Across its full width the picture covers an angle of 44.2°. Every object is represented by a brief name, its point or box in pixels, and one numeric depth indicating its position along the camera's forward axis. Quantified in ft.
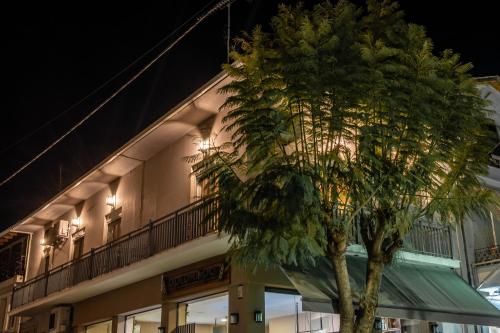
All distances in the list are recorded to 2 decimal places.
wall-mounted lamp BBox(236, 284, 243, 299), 46.50
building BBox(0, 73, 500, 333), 46.37
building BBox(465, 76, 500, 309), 53.98
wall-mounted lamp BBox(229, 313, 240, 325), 46.32
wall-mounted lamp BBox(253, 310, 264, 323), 45.93
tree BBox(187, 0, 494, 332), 34.14
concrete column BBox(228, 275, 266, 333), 45.75
